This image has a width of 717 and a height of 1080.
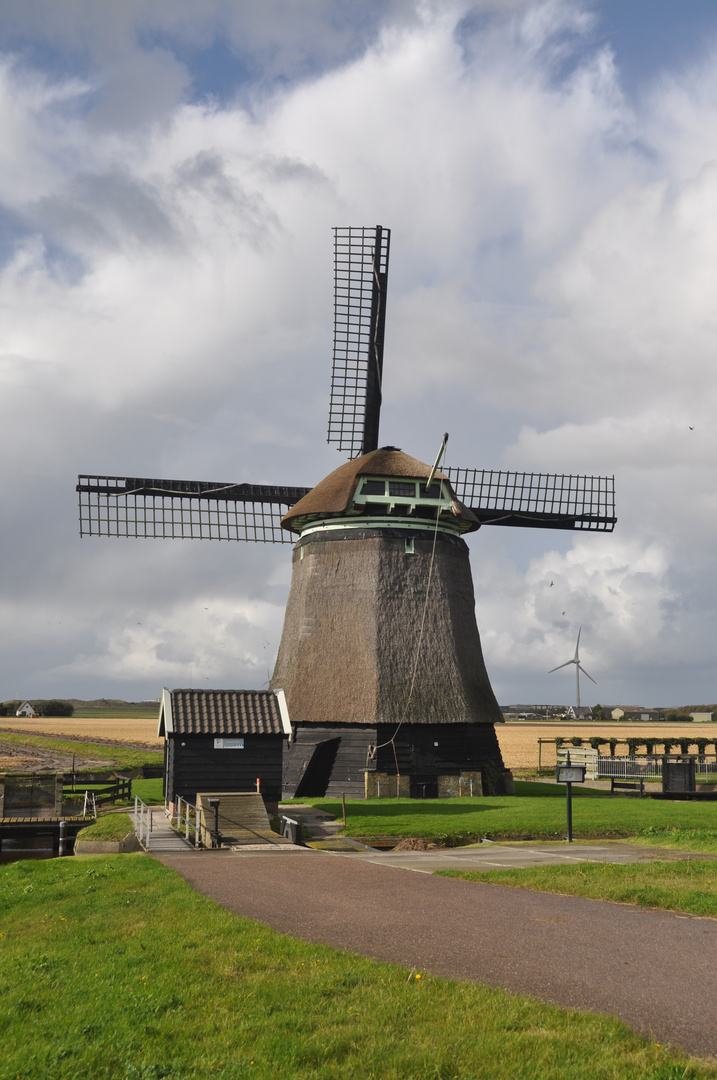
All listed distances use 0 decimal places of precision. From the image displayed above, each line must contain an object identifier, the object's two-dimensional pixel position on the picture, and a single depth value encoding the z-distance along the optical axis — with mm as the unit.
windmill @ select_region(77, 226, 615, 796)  30406
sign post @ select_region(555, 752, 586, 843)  19734
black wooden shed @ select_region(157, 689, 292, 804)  24422
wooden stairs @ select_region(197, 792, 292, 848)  20359
